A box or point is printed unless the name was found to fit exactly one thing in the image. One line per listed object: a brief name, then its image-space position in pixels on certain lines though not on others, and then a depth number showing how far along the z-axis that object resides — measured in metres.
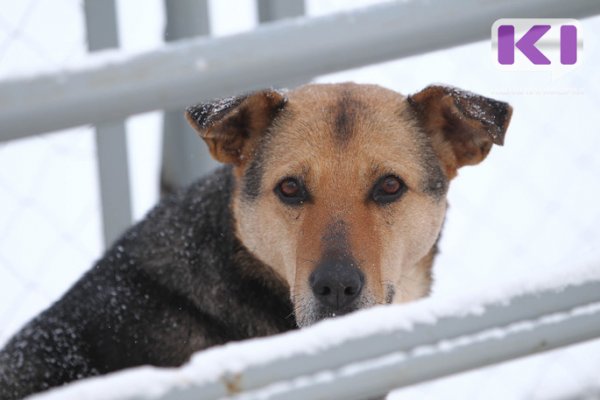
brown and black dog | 5.42
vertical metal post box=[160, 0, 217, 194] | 7.48
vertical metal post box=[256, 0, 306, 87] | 7.82
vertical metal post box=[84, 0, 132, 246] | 7.32
